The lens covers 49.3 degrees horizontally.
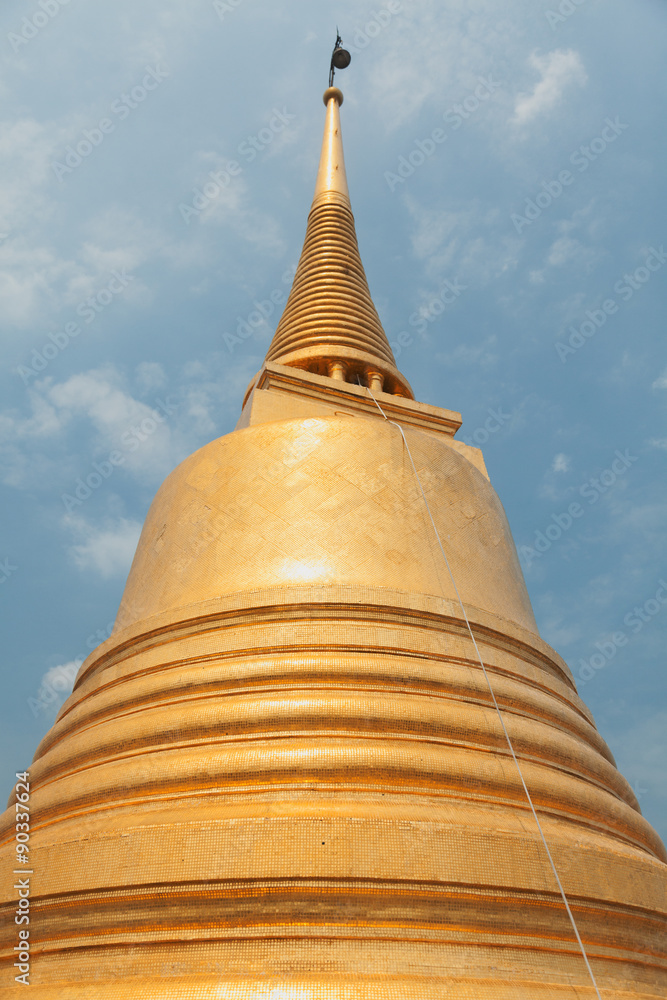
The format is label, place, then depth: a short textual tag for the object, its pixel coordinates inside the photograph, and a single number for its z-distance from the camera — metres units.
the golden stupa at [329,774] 3.74
